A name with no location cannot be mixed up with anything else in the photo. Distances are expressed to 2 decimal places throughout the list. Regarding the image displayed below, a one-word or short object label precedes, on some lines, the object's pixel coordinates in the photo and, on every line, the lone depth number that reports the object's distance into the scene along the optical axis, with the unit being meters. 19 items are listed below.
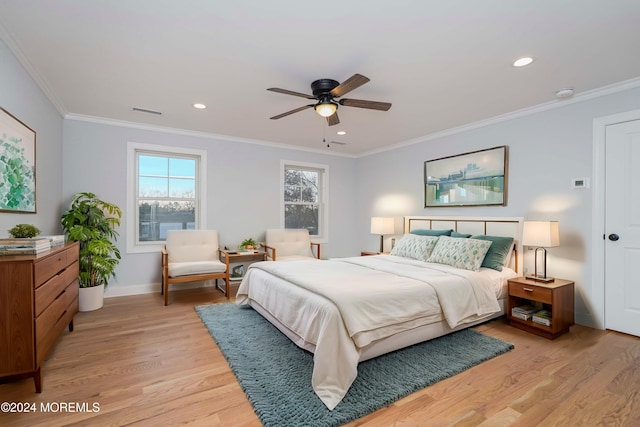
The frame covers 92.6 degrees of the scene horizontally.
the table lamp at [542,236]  3.12
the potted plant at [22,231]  2.24
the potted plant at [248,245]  4.93
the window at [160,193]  4.41
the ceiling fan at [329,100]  2.72
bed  2.09
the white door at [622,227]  2.91
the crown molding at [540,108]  2.93
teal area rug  1.83
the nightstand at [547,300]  2.92
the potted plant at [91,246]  3.59
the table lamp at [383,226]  5.13
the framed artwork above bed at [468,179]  3.94
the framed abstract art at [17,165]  2.27
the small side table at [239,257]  4.42
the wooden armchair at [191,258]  3.94
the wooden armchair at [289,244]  5.14
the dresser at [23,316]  1.83
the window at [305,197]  5.73
